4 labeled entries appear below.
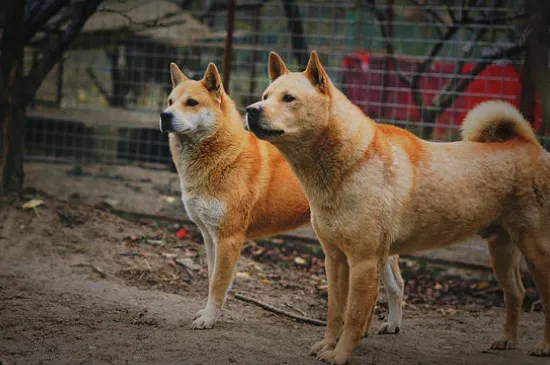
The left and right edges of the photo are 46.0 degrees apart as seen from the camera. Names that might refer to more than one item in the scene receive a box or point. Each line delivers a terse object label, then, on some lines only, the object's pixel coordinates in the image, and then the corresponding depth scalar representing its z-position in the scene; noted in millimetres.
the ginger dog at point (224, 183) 3854
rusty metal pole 6051
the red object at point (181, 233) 5870
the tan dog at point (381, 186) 3059
